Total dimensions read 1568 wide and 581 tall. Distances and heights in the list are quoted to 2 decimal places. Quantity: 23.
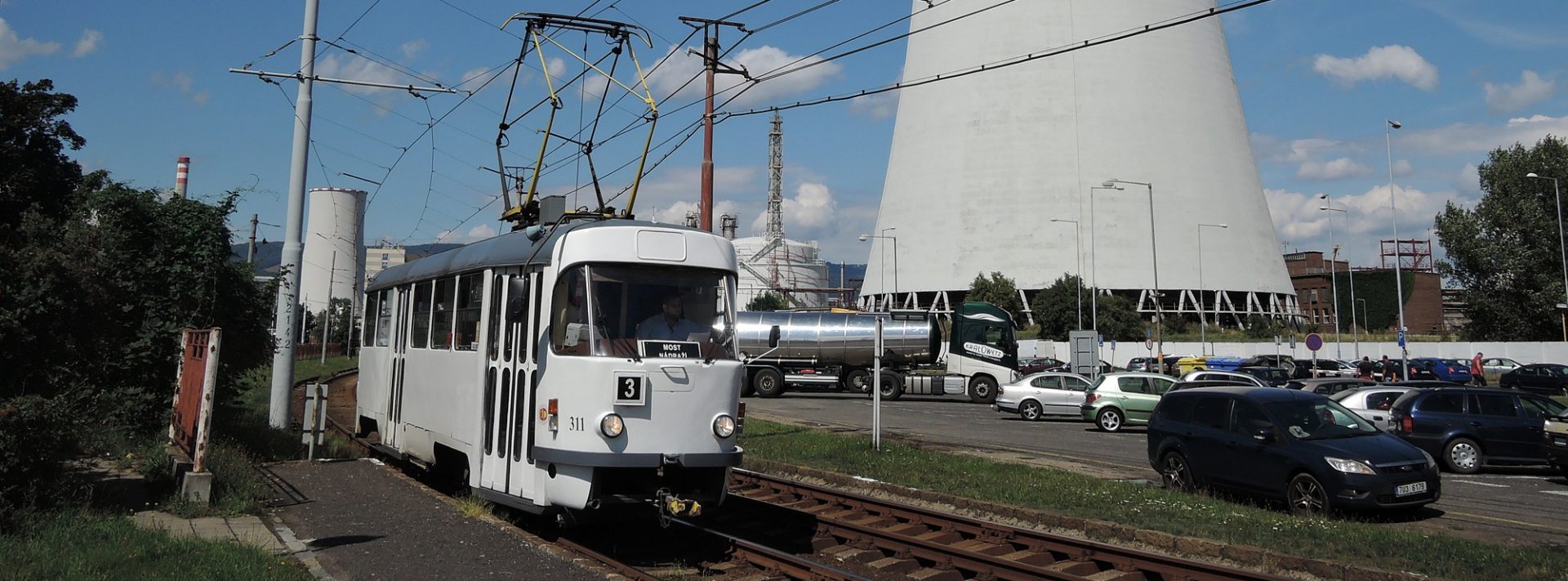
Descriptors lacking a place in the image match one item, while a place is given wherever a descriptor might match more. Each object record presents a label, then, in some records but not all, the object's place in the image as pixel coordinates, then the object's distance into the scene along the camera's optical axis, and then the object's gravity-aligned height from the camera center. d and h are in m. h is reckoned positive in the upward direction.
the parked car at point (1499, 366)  52.47 +0.78
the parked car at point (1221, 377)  29.97 +0.05
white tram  8.99 -0.02
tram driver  9.30 +0.40
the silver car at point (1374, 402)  20.02 -0.41
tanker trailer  39.34 +0.72
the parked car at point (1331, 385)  25.59 -0.13
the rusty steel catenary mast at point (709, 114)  19.33 +4.84
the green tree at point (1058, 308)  67.75 +4.33
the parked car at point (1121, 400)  26.30 -0.57
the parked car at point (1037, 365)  54.69 +0.58
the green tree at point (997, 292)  71.88 +5.61
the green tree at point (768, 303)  112.91 +7.58
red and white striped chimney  44.41 +7.98
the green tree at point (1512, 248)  62.44 +7.95
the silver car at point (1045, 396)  30.16 -0.57
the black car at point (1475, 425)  17.52 -0.71
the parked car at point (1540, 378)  40.22 +0.15
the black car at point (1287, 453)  12.12 -0.89
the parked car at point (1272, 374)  37.44 +0.17
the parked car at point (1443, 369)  44.75 +0.50
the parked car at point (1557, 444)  15.77 -0.90
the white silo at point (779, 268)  141.62 +14.30
